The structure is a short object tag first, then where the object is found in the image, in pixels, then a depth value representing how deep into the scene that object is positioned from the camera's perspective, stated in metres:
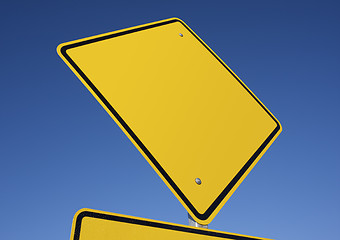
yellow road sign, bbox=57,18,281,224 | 1.09
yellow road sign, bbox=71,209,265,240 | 0.88
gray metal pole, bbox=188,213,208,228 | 1.13
